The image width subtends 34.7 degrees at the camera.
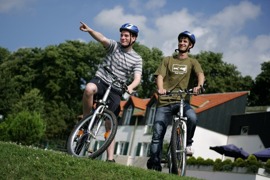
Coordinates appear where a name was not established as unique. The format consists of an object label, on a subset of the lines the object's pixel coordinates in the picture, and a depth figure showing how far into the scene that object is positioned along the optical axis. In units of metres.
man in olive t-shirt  7.59
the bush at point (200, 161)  27.89
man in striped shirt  7.27
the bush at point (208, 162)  27.12
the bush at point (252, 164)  24.52
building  38.88
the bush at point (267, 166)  24.25
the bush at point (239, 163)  25.41
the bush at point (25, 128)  40.53
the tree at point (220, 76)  57.25
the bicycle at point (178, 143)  6.99
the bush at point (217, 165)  26.34
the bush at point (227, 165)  25.83
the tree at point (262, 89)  57.91
